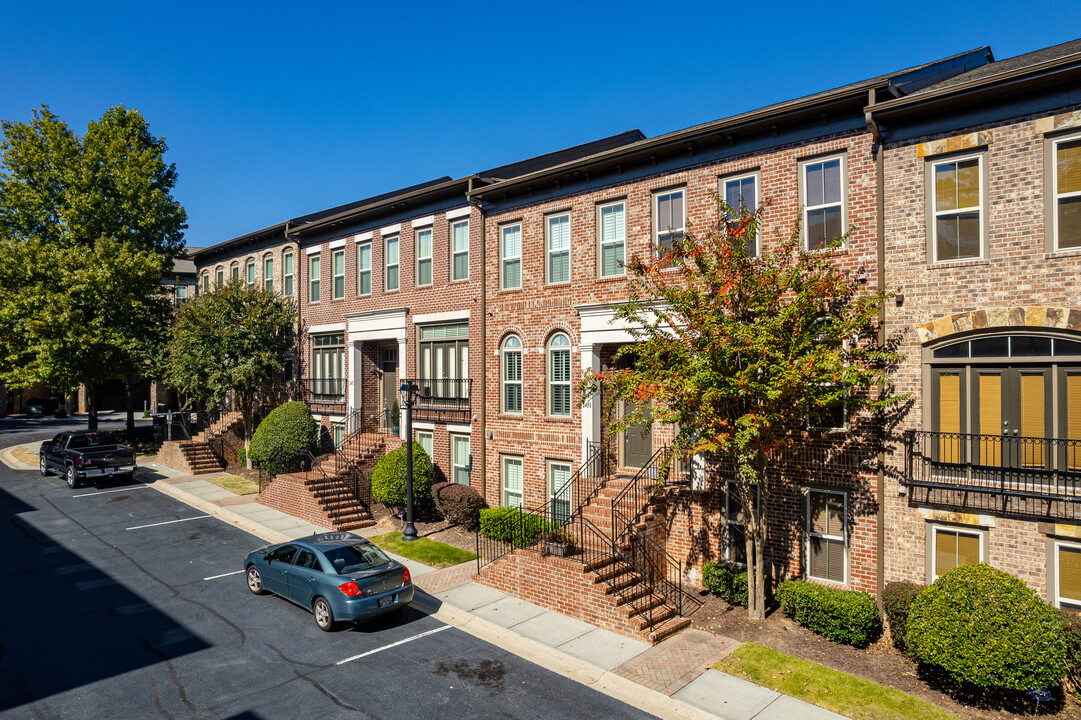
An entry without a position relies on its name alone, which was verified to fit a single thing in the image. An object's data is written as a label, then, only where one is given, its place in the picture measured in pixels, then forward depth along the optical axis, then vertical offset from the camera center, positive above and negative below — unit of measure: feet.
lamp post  58.70 -10.70
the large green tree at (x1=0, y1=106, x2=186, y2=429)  89.97 +15.89
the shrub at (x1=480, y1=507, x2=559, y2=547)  55.42 -14.78
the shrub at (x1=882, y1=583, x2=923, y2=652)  36.96 -14.66
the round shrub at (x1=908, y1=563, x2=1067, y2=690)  29.53 -13.35
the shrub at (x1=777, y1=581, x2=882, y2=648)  37.88 -15.53
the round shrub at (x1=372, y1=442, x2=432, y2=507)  65.62 -12.36
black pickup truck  79.20 -12.14
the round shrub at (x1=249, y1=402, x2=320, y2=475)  76.59 -9.68
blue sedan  39.04 -13.89
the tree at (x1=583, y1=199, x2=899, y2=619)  36.86 -0.13
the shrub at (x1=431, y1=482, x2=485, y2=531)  63.36 -14.58
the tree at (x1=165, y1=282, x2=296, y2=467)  85.40 +2.35
